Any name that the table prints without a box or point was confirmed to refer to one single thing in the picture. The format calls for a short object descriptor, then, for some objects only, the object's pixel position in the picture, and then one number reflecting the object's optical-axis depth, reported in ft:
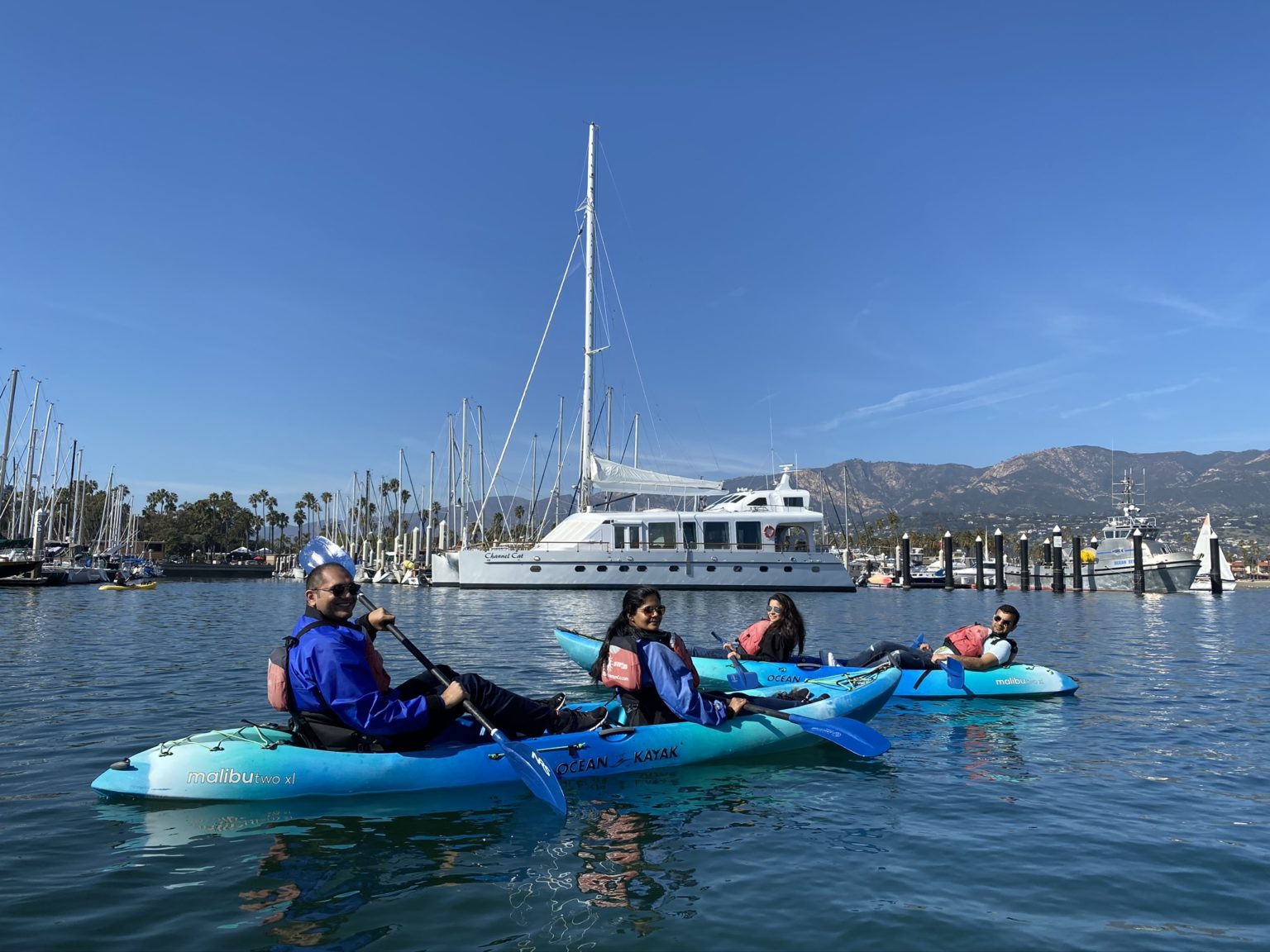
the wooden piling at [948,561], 186.70
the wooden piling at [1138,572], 166.30
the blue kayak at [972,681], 40.06
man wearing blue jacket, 19.97
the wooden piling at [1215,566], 176.55
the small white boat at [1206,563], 182.09
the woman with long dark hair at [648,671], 25.89
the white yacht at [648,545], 139.13
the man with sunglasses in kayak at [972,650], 40.86
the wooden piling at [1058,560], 171.12
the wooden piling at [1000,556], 181.37
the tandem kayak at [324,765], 21.56
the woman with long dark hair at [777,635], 41.01
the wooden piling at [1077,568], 176.96
